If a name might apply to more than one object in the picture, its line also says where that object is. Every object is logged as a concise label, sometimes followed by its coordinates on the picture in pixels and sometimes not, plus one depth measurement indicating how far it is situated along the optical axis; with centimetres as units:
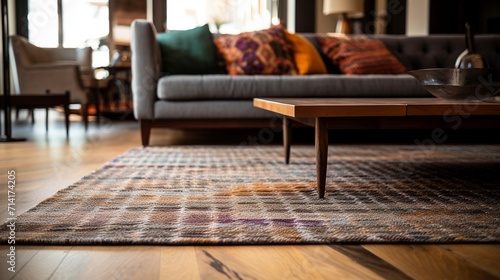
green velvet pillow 331
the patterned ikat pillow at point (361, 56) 343
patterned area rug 118
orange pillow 339
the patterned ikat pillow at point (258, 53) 327
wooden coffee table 147
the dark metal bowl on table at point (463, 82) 170
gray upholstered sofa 302
